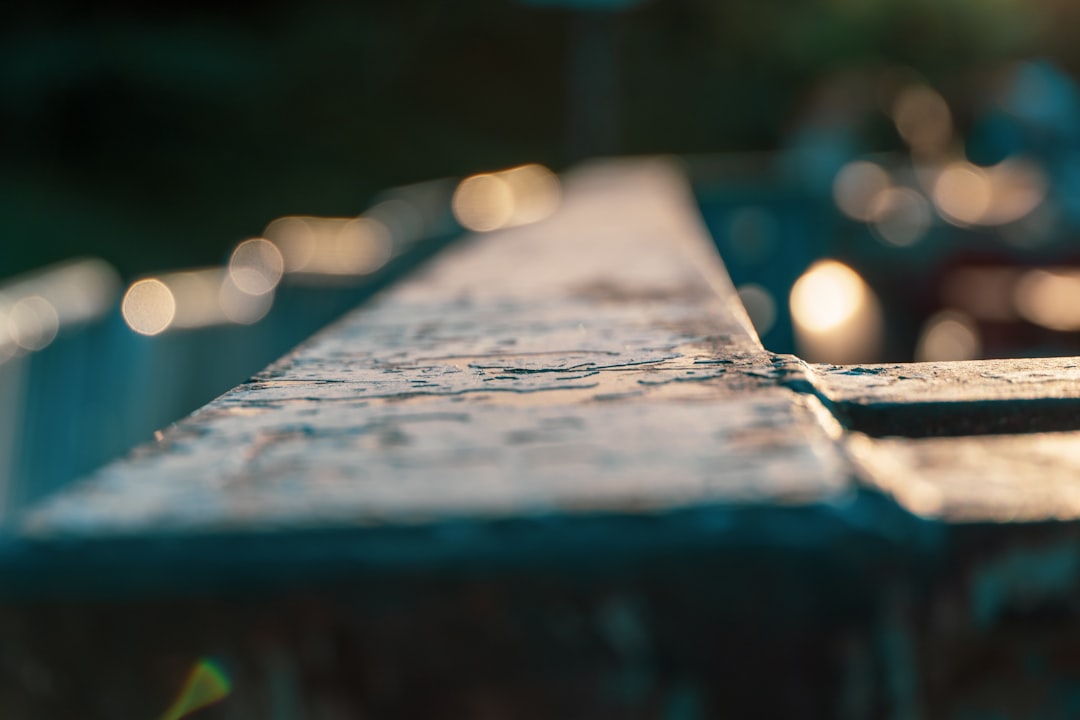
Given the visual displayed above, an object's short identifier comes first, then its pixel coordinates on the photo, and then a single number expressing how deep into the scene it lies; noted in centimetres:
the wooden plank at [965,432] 45
